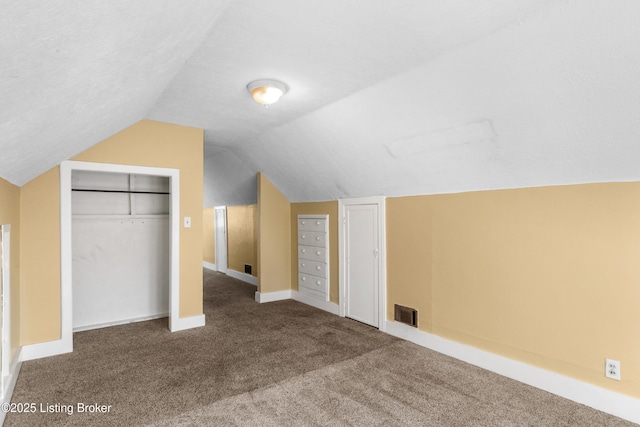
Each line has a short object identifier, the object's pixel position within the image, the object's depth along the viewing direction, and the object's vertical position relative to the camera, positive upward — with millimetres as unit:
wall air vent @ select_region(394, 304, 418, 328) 3529 -1048
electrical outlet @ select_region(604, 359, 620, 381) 2277 -1059
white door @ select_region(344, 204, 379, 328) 4012 -554
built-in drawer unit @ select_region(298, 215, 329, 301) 4816 -551
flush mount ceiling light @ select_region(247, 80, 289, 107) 2785 +1086
